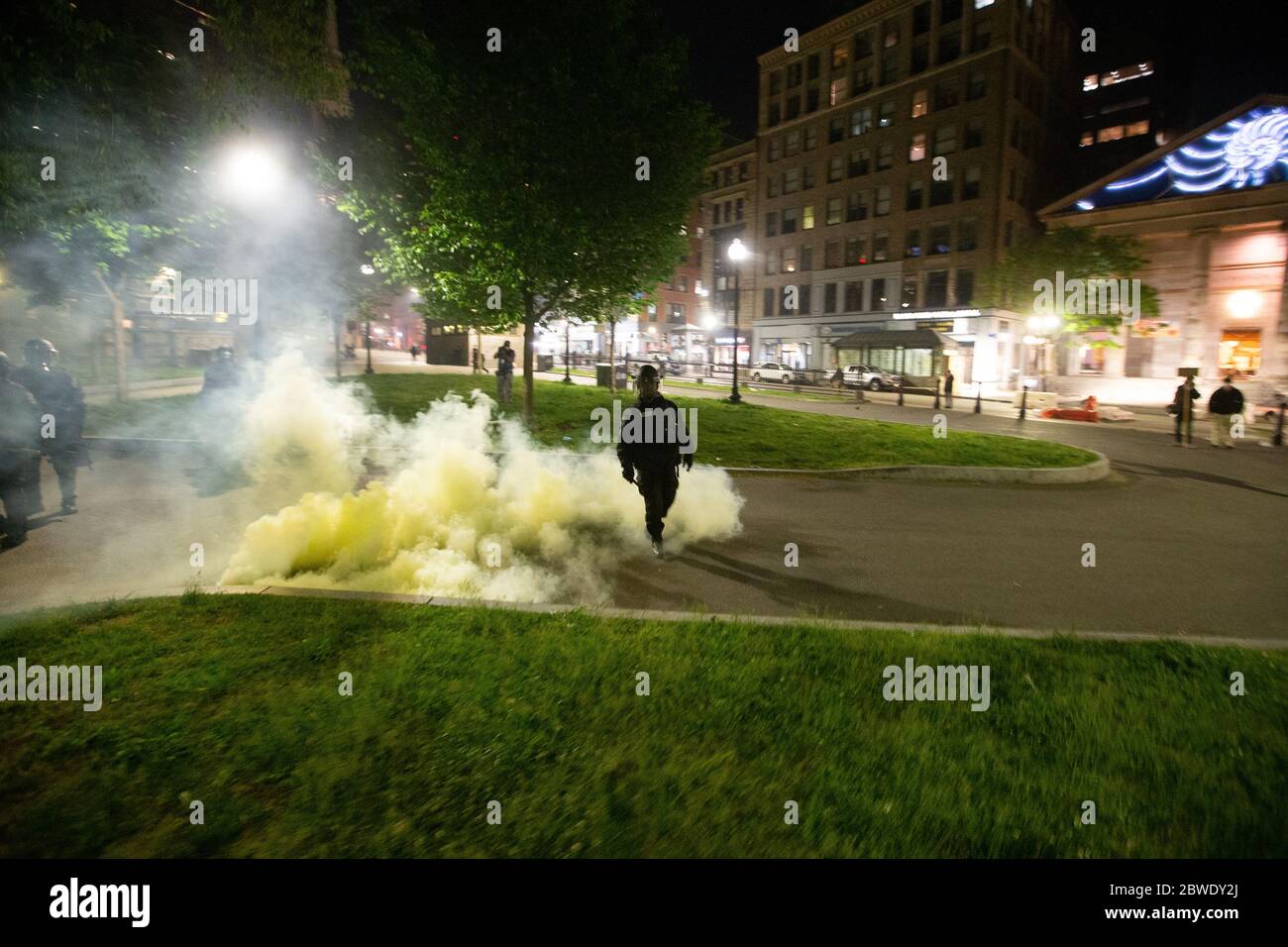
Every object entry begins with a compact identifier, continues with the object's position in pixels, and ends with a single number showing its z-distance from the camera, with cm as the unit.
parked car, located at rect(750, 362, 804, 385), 3981
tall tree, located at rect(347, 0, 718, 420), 1427
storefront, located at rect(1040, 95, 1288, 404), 2873
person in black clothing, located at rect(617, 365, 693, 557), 698
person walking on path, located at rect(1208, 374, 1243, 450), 1695
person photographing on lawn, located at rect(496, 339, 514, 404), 1939
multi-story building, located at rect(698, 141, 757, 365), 5925
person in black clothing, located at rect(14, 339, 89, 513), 818
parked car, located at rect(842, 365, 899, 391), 3644
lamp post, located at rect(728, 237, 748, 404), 2244
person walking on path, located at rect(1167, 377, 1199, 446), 1780
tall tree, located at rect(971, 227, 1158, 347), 3027
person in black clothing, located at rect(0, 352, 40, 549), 709
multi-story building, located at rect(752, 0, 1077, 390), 4103
